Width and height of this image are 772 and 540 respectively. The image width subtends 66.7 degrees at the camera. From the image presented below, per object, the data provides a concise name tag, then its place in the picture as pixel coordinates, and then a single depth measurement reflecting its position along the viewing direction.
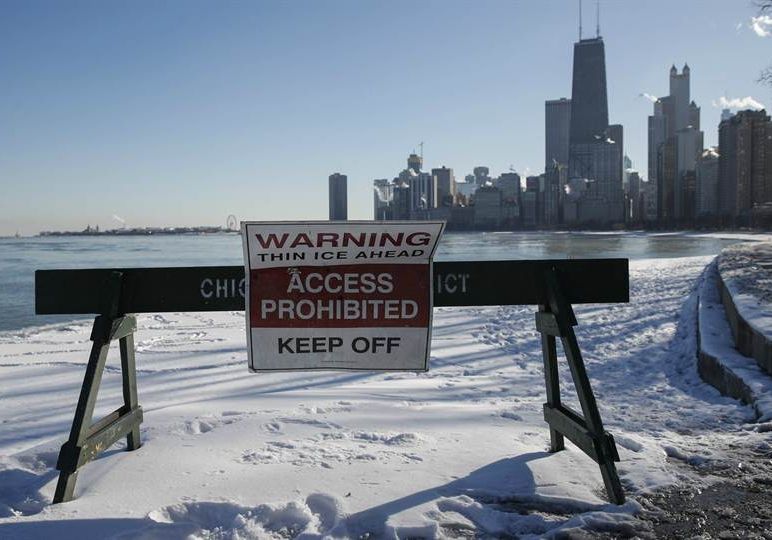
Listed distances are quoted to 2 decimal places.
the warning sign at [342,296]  3.33
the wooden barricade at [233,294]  3.24
